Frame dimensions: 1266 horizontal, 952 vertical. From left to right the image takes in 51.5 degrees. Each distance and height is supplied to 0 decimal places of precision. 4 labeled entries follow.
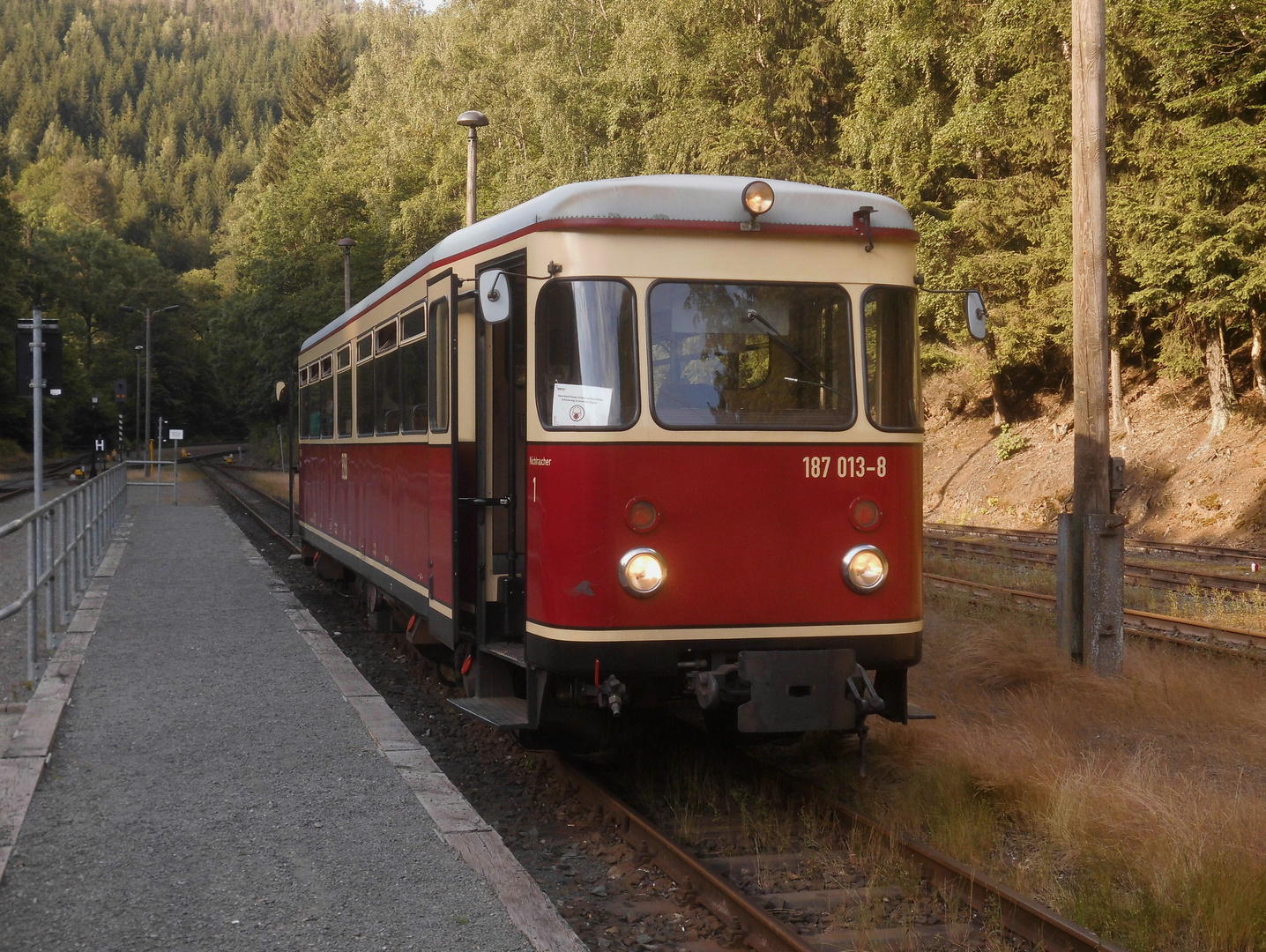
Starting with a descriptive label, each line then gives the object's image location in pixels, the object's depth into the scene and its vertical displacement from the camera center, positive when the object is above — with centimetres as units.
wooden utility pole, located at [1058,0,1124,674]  928 +56
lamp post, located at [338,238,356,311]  3381 +513
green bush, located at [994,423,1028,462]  2805 -12
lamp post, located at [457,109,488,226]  2161 +528
